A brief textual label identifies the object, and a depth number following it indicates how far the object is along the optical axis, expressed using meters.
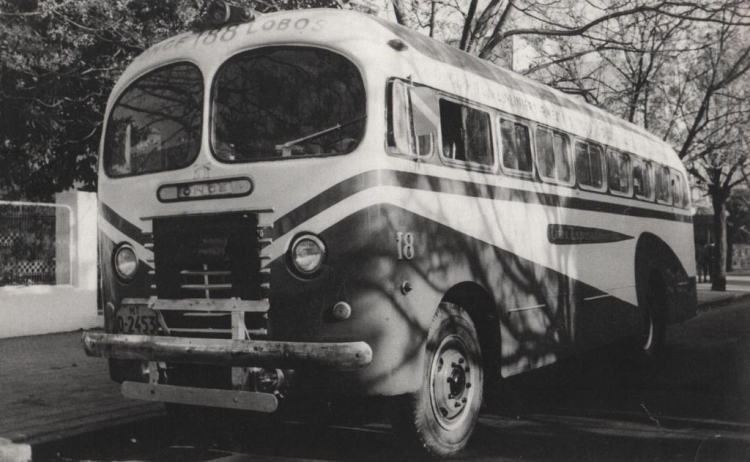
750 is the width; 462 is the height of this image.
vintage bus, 5.11
